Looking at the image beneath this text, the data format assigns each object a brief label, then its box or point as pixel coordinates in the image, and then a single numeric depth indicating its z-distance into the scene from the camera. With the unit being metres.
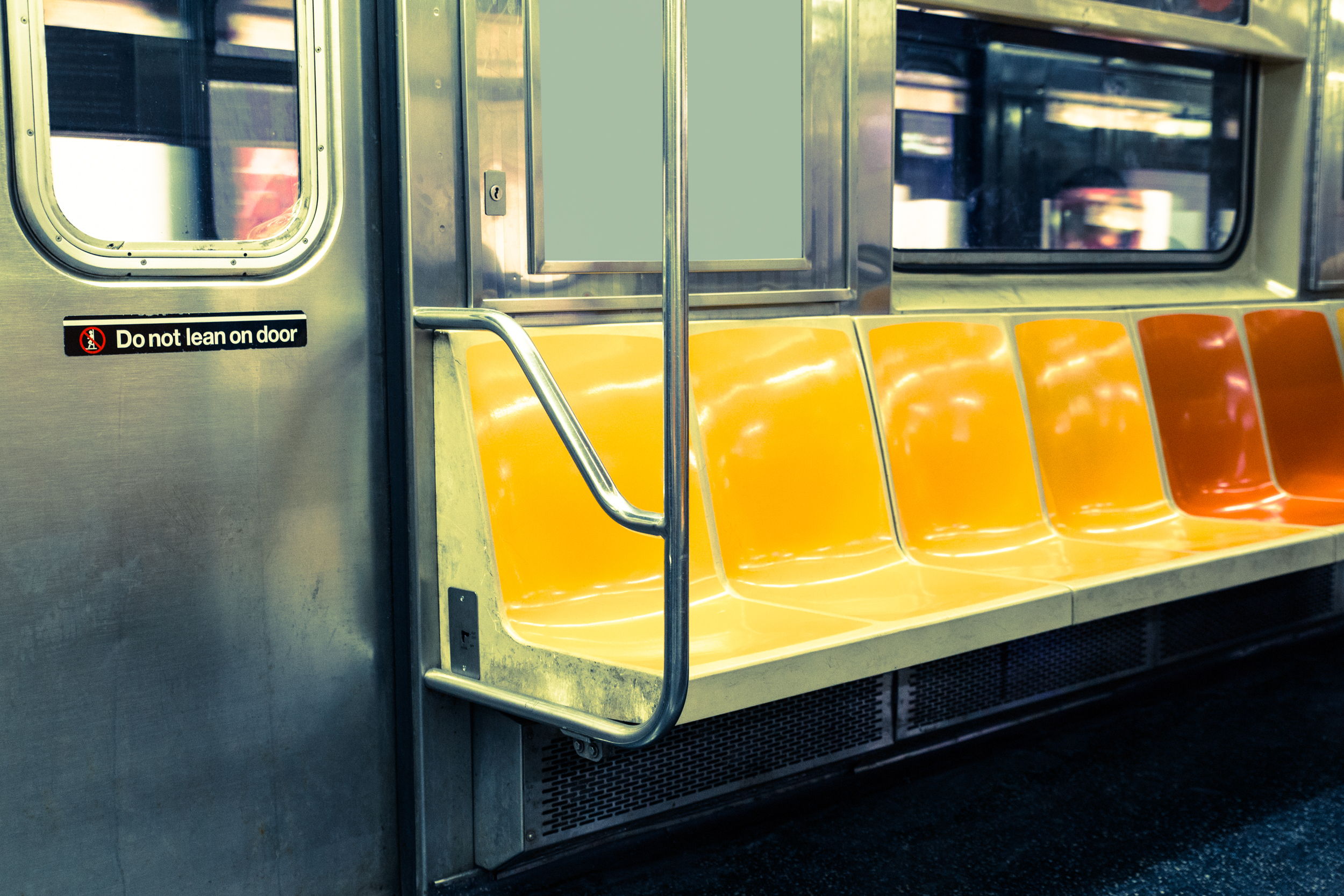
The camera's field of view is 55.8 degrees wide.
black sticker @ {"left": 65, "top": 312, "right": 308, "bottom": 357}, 2.01
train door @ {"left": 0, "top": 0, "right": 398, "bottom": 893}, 1.97
